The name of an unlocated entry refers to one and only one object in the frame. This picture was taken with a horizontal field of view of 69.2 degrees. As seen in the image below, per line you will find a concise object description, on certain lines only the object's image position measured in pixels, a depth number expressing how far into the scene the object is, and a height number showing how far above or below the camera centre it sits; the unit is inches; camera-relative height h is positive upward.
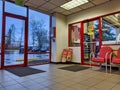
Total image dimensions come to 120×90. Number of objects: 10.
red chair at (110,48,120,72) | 111.4 -20.0
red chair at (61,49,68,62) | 187.9 -20.3
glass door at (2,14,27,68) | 144.8 +10.1
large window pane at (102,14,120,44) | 140.9 +29.1
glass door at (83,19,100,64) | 161.5 +14.7
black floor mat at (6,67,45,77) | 112.2 -34.8
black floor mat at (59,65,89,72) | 144.8 -36.5
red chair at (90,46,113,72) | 125.1 -13.8
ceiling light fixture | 149.6 +76.9
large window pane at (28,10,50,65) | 173.1 +18.0
